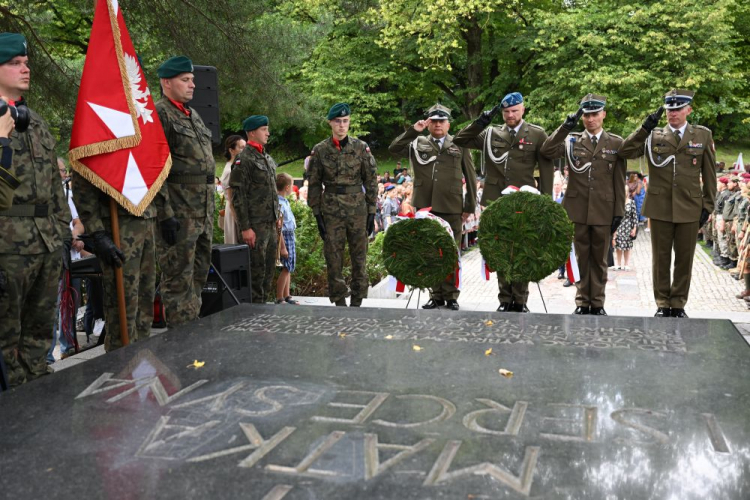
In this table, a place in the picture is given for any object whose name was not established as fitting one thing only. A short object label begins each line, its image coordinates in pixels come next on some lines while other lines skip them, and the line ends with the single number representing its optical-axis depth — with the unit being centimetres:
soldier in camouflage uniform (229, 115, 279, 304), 733
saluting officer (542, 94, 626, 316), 704
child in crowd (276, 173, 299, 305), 845
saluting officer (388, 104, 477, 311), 745
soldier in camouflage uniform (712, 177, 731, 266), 1359
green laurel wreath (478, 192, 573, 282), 600
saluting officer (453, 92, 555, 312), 703
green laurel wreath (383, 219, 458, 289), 632
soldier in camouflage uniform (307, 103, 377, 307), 741
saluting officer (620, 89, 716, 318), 685
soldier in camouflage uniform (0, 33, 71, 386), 416
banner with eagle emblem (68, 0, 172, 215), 498
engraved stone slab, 226
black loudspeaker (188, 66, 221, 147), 683
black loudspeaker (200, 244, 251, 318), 668
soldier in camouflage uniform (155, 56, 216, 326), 564
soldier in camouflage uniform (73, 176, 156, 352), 488
